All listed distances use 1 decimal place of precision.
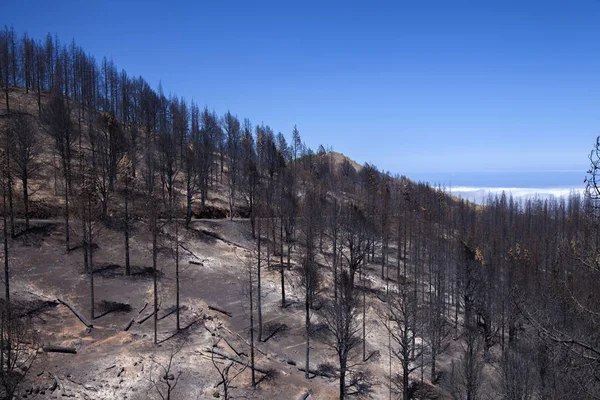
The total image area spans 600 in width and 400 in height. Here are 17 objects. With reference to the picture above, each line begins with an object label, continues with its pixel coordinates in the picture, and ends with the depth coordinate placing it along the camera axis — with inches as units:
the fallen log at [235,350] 1169.5
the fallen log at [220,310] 1396.4
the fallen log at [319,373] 1216.2
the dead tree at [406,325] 1133.0
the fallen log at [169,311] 1276.3
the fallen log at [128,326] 1167.2
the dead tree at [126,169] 2219.2
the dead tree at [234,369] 1073.7
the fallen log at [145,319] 1218.2
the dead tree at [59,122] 1931.6
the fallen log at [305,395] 1056.1
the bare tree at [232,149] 2650.1
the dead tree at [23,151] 1644.9
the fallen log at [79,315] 1141.1
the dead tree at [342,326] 1102.4
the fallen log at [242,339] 1243.8
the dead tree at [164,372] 946.4
